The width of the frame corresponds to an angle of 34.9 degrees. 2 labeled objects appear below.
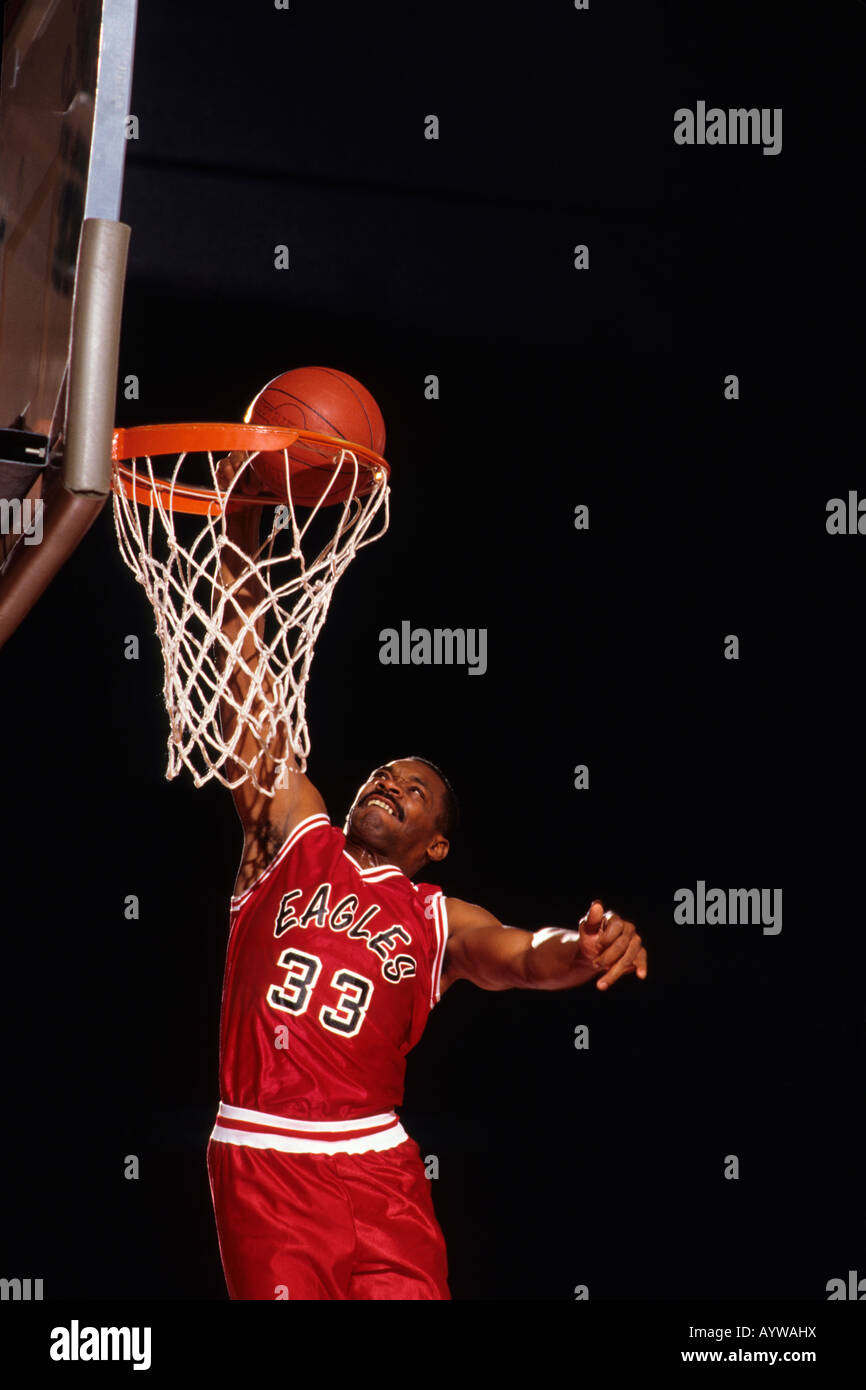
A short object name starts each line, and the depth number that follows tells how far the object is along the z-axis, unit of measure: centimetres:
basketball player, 336
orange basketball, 322
